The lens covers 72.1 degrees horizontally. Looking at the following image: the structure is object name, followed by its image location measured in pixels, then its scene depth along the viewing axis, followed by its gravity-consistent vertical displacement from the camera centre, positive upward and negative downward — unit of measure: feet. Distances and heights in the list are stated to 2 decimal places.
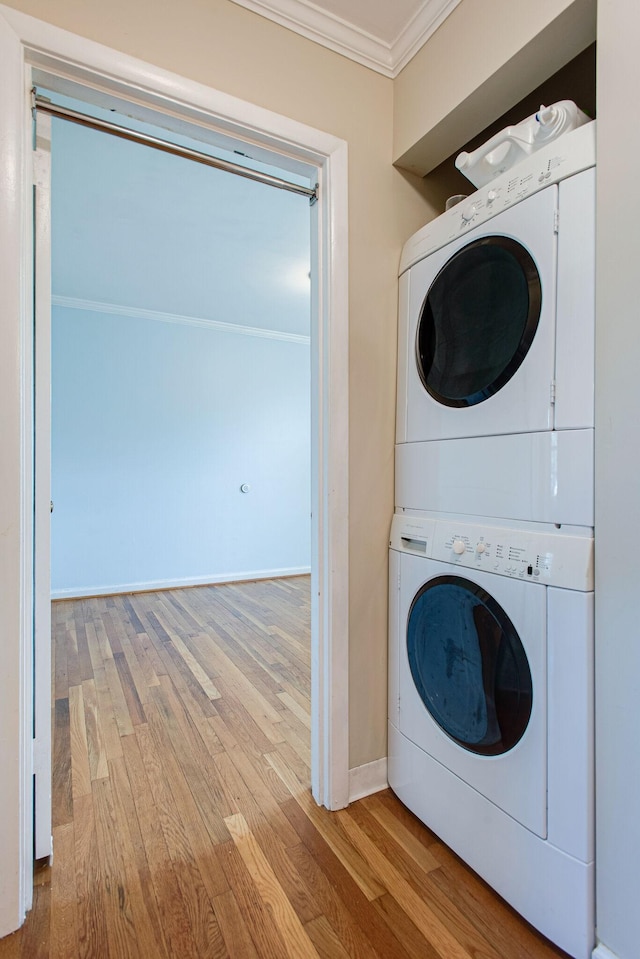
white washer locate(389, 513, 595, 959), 3.07 -1.88
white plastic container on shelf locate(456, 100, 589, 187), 3.45 +2.81
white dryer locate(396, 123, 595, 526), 3.17 +1.14
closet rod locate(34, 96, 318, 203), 3.67 +3.03
